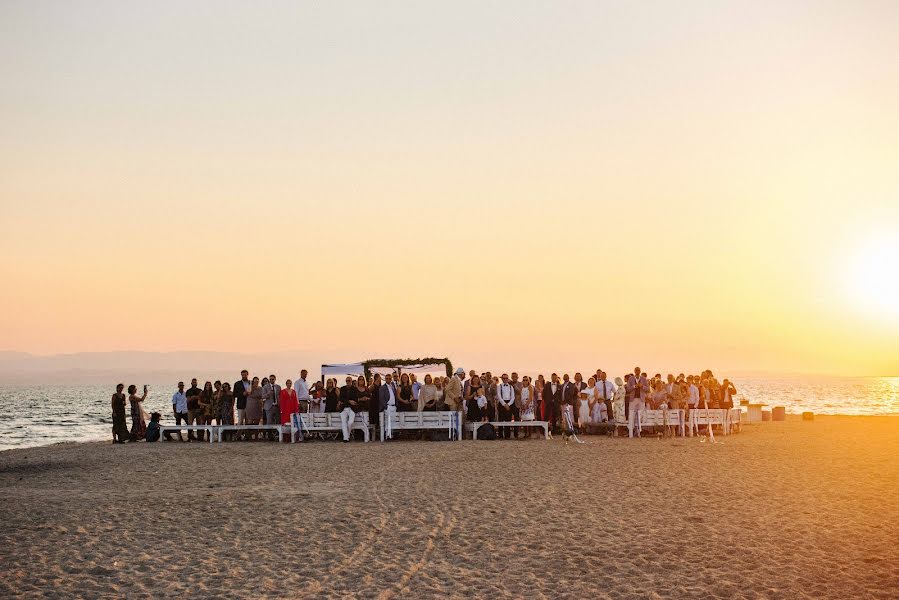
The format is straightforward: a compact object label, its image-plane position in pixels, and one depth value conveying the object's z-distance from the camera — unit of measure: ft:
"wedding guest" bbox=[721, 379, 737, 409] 79.41
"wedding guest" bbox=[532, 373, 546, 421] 76.95
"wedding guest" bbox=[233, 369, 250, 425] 78.23
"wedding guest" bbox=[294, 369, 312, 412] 75.36
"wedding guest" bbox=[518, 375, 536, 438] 75.57
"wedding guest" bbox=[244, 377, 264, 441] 77.15
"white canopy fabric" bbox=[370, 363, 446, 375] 106.73
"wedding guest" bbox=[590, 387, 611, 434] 78.59
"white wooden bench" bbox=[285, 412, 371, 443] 72.95
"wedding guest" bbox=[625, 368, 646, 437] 72.84
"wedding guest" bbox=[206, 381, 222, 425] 79.05
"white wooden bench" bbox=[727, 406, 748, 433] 78.12
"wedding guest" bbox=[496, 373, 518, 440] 75.15
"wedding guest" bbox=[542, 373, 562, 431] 76.84
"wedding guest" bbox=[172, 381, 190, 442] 79.24
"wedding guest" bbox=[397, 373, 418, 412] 76.23
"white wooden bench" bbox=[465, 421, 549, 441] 72.59
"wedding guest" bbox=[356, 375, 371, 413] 73.61
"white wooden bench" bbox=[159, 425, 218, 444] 75.92
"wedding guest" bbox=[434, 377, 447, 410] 75.66
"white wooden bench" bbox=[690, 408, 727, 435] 74.49
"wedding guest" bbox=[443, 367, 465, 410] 74.18
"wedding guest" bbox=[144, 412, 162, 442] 77.82
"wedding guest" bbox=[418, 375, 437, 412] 75.72
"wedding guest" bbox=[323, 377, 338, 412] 74.84
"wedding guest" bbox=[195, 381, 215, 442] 79.61
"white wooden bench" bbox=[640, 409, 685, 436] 73.63
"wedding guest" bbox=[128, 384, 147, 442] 78.74
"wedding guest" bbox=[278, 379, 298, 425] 74.02
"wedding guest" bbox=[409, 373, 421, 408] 79.61
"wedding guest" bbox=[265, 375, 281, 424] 76.64
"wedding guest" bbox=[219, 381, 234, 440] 78.43
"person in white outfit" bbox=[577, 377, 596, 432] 78.28
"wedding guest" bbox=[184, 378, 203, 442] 79.25
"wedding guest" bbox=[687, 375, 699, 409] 74.95
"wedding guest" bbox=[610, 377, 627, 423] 77.30
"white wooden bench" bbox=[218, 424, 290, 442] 73.55
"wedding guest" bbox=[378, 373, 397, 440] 72.13
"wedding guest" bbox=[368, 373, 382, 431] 72.46
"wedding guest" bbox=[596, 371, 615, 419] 78.69
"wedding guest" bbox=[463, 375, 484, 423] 74.90
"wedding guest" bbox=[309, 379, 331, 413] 78.07
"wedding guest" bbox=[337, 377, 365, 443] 72.49
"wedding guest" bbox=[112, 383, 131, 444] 76.13
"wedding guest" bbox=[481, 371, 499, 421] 76.69
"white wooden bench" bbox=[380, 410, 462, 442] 73.05
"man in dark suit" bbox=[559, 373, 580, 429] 76.43
